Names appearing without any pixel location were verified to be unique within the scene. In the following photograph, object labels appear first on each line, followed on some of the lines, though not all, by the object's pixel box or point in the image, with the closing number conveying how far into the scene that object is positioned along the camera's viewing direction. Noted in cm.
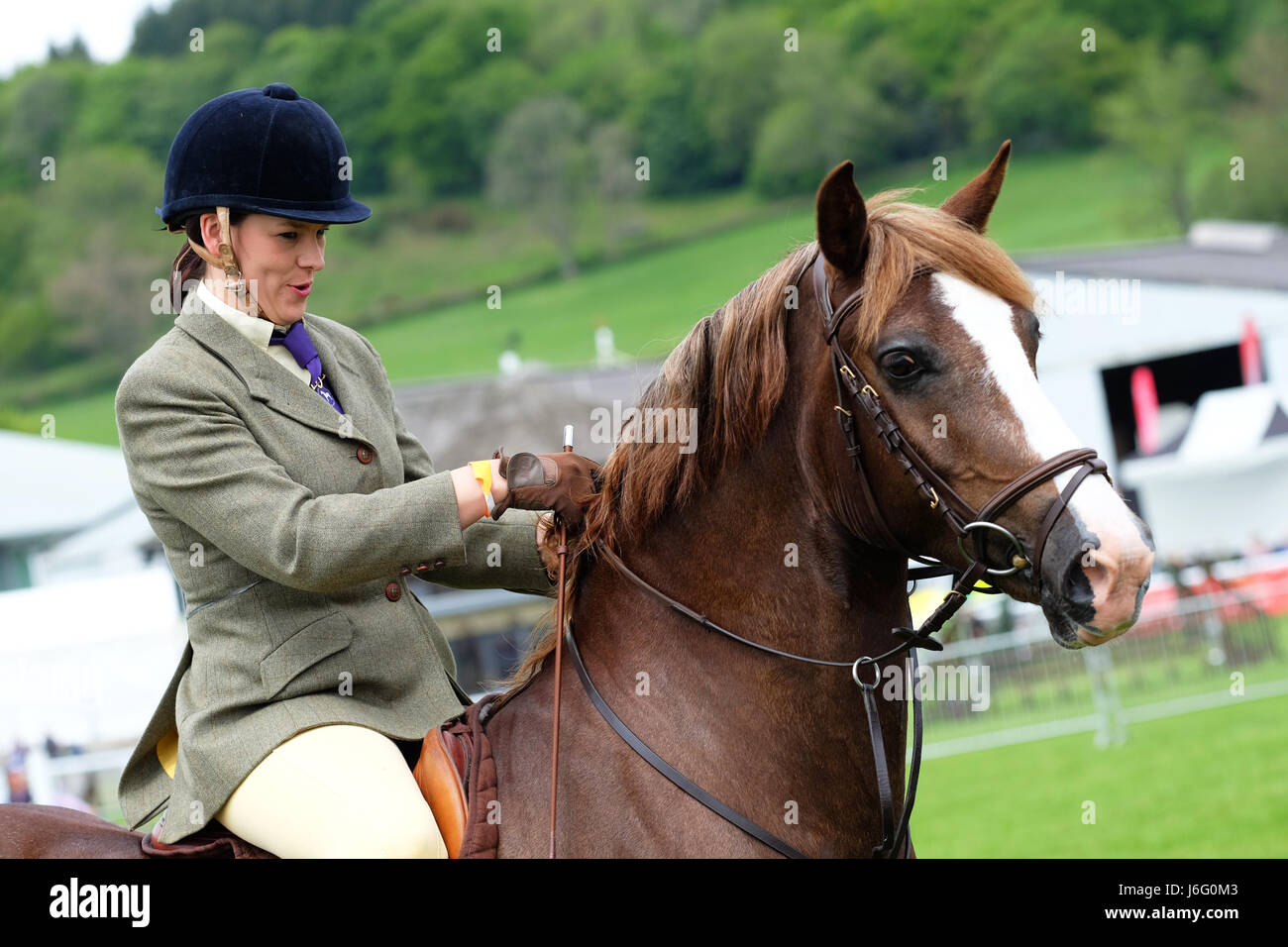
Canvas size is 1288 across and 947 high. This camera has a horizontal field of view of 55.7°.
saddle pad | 261
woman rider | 260
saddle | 263
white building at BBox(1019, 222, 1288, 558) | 2084
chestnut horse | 246
